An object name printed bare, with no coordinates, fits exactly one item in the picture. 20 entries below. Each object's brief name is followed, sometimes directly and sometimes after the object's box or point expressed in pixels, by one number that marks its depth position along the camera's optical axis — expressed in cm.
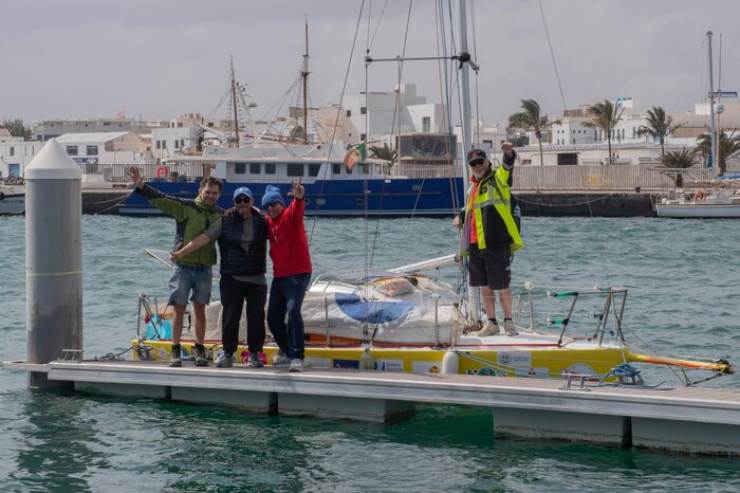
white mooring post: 1225
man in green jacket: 1134
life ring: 6175
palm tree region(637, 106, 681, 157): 8388
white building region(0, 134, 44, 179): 10244
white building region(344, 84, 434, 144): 10525
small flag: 4906
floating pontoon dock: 989
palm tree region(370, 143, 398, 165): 9156
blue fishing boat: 5481
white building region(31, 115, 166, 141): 12438
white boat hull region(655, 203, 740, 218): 5281
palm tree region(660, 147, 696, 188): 7344
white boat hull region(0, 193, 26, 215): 6097
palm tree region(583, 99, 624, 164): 8381
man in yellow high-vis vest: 1167
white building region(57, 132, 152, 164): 9844
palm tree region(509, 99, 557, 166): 8662
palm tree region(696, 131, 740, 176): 7557
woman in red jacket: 1094
